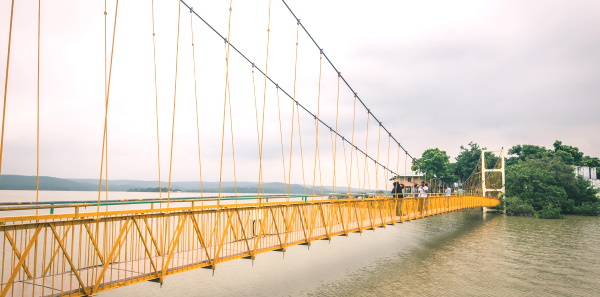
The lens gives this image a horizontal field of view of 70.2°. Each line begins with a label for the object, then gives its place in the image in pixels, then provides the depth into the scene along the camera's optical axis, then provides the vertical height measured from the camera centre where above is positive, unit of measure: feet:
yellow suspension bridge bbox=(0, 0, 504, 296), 23.51 -3.98
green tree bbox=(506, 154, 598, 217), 164.86 -4.34
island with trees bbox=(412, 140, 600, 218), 163.73 -6.09
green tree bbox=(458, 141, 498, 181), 240.51 +8.16
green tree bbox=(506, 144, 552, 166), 240.73 +14.03
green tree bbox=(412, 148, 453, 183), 253.03 +5.52
